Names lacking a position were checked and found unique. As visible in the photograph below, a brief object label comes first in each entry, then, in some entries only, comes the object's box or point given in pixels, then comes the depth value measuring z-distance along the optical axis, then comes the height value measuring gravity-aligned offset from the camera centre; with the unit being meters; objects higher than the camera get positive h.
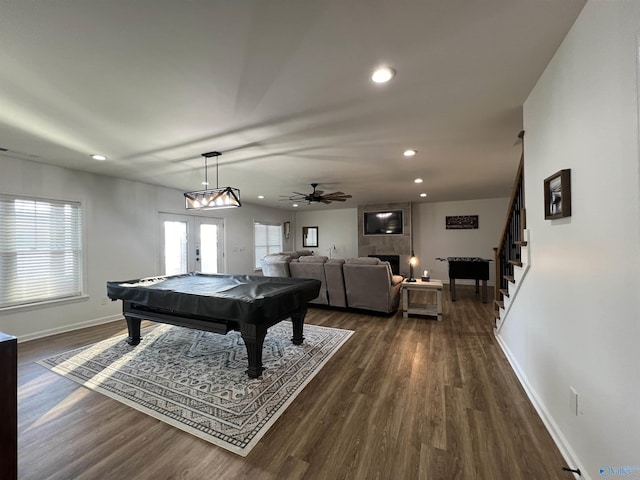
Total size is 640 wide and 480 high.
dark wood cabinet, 1.18 -0.78
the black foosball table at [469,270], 5.47 -0.70
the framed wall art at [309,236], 9.52 +0.10
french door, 5.33 -0.09
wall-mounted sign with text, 7.36 +0.46
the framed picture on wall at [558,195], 1.53 +0.27
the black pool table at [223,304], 2.41 -0.65
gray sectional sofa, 4.35 -0.71
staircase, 2.38 -0.20
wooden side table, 4.21 -1.04
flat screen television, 7.86 +0.50
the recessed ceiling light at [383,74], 1.75 +1.15
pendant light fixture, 3.33 +0.55
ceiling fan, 5.04 +0.82
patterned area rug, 1.91 -1.32
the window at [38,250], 3.42 -0.12
